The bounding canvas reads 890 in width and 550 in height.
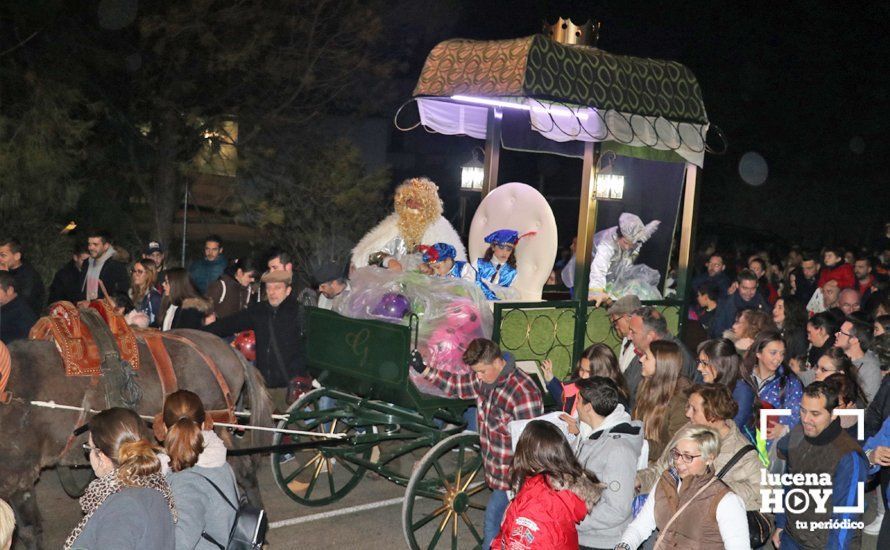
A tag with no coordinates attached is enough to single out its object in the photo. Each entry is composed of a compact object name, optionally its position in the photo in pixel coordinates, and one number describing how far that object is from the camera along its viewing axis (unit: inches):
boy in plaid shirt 217.2
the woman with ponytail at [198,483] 146.8
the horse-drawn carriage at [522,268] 257.6
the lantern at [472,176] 387.5
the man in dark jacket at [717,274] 466.6
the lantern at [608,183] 313.7
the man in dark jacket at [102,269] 381.7
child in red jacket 143.9
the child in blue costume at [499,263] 304.8
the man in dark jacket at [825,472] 183.5
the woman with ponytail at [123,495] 127.1
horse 209.8
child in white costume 329.4
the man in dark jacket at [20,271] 357.1
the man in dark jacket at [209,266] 409.7
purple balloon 263.0
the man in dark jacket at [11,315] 282.8
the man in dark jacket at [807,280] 534.0
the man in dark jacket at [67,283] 394.6
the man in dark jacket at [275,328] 281.3
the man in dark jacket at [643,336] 259.3
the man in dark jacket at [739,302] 389.4
